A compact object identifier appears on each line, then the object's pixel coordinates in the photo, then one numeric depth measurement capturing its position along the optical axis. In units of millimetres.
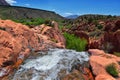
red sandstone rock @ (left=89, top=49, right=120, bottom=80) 6445
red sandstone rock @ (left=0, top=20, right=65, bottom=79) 6543
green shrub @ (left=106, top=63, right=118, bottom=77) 6595
